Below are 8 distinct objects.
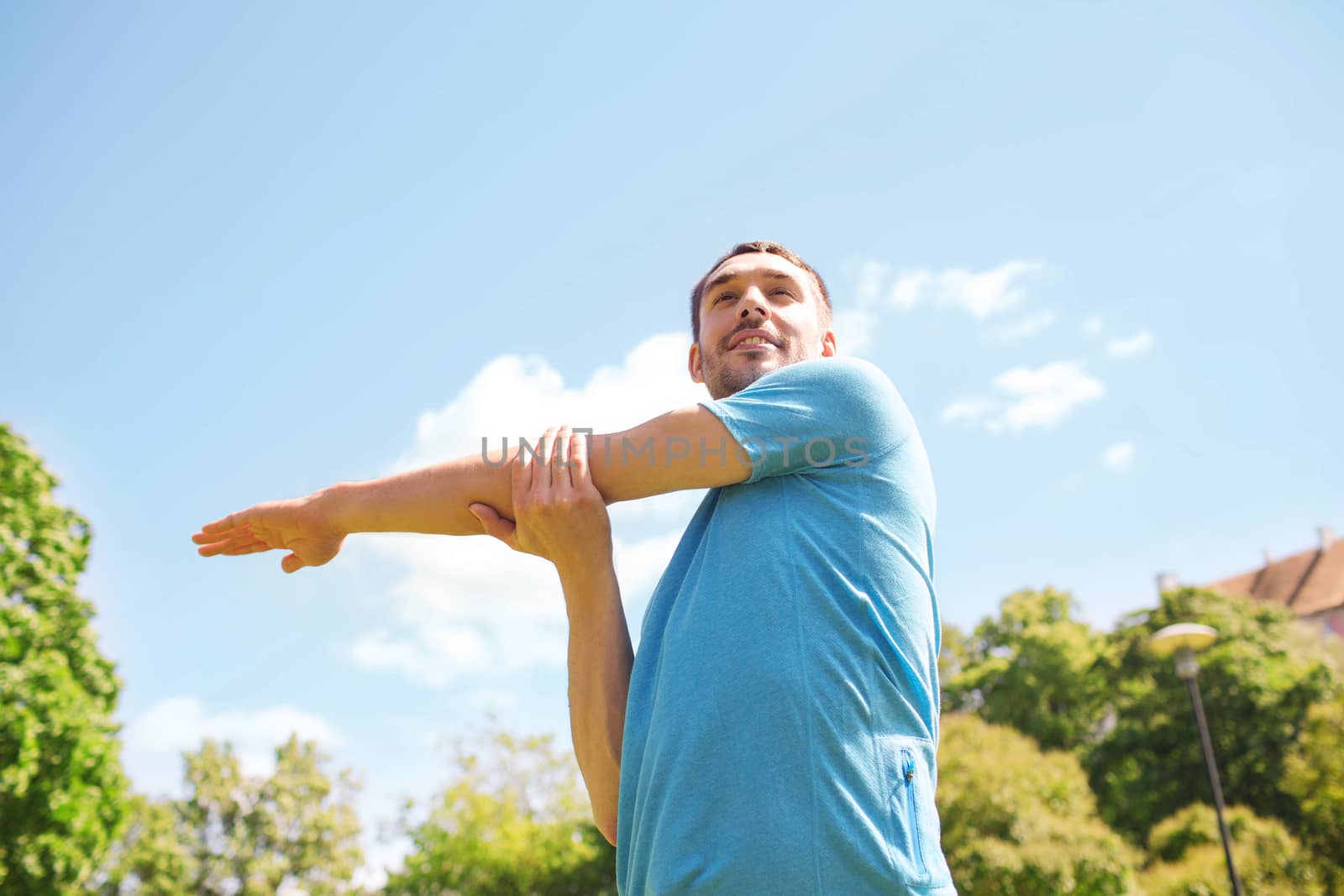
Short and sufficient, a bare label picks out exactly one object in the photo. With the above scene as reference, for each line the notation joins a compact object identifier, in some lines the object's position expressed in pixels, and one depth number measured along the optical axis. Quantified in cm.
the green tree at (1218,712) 2612
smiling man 144
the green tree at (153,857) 3509
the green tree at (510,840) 2586
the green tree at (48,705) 1107
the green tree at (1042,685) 3244
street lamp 1396
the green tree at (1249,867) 1788
